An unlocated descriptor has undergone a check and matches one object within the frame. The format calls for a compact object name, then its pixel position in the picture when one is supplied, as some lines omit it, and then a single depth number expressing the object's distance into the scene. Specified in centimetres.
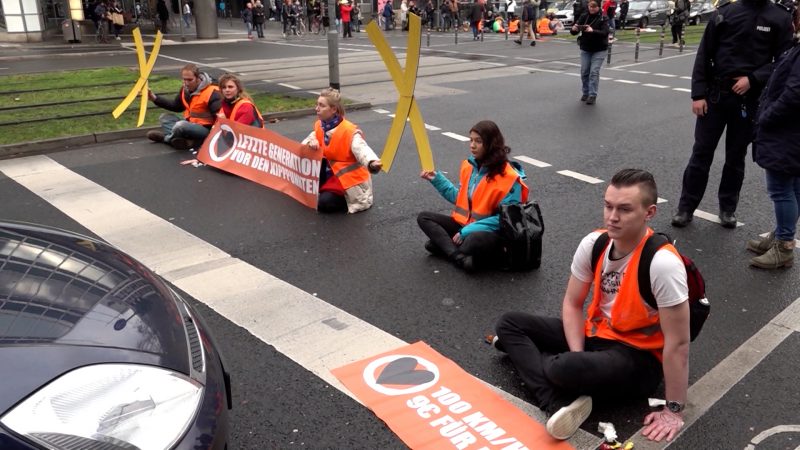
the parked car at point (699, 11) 3186
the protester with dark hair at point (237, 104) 784
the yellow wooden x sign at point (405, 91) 492
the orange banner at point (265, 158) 659
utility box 2616
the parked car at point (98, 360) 185
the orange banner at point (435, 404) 311
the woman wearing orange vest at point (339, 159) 620
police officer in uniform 527
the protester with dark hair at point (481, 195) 479
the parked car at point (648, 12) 3106
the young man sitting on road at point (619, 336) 301
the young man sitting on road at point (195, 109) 858
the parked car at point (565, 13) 3212
